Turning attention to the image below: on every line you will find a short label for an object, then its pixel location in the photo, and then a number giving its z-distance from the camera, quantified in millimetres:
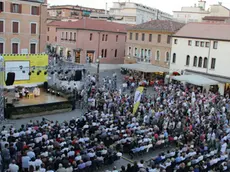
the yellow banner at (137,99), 24734
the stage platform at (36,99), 28712
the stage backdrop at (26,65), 31906
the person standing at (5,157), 16016
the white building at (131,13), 79375
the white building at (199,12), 67962
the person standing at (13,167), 14398
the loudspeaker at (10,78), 27562
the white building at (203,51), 38344
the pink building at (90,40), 53781
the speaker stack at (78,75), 32656
